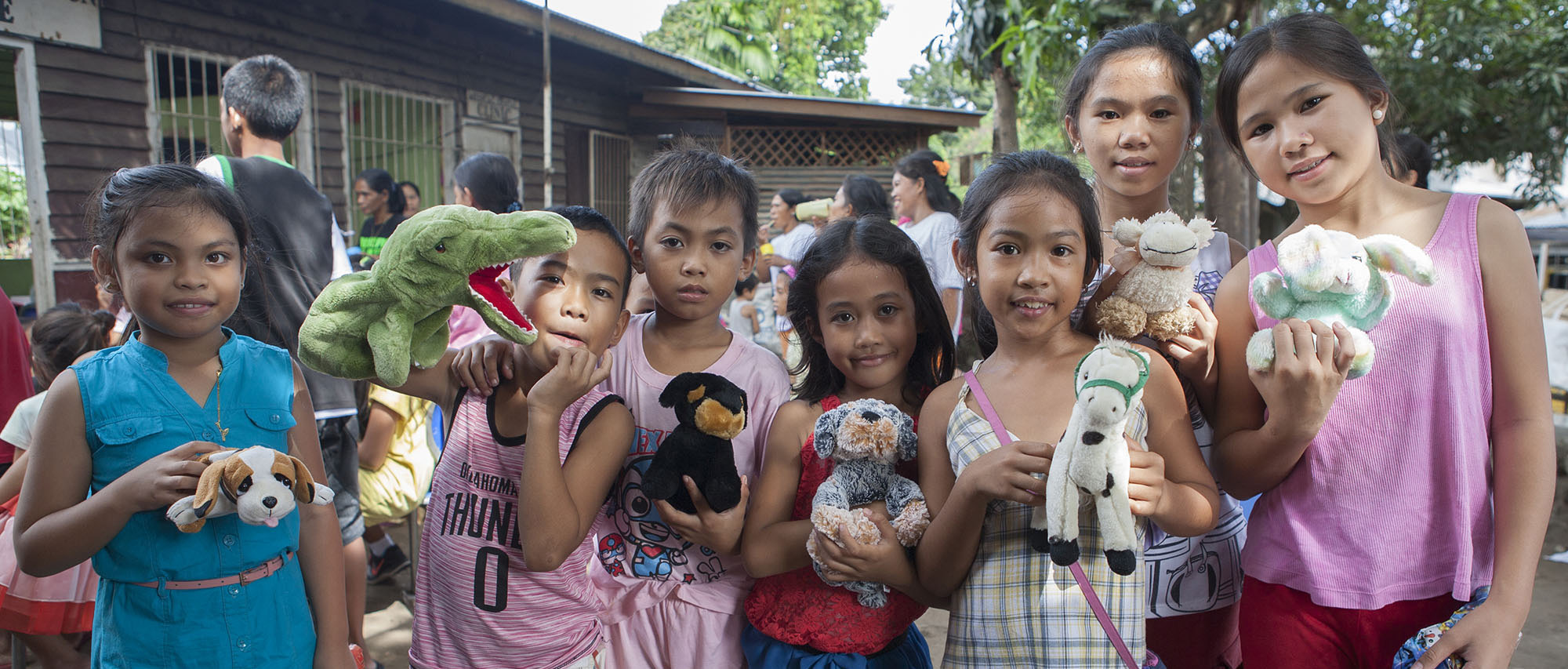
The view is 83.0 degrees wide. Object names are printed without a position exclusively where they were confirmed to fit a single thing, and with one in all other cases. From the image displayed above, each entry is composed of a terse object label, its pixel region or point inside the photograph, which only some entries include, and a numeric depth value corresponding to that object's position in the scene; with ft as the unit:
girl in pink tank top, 4.57
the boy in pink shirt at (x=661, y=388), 5.58
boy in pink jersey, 5.25
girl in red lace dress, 5.12
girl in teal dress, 4.73
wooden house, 16.76
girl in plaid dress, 4.58
